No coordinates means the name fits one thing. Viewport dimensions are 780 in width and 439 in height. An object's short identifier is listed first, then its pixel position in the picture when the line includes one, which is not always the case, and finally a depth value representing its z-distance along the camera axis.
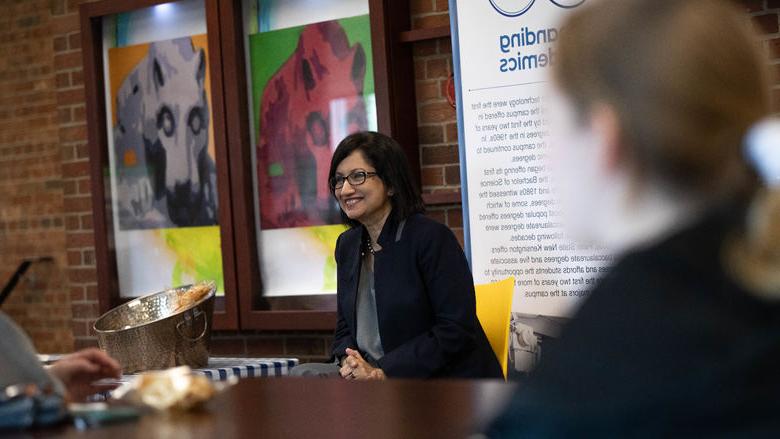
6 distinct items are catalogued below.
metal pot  3.56
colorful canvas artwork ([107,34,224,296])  5.29
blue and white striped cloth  3.68
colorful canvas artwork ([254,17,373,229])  4.88
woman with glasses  3.35
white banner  4.00
